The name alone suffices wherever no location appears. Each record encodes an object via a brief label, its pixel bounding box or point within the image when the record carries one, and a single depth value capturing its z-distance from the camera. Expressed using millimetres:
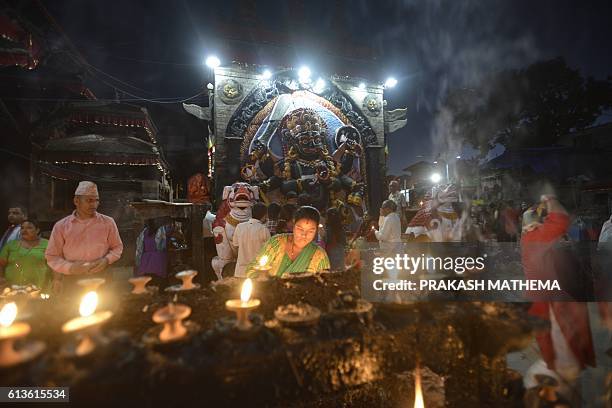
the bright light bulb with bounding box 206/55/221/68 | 9961
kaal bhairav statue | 10398
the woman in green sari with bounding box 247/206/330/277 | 3219
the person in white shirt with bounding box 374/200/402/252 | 5578
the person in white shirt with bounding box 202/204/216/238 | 6761
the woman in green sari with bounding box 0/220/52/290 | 4016
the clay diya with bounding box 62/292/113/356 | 1188
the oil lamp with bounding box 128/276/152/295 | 1963
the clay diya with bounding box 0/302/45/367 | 1031
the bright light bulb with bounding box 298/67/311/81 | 11195
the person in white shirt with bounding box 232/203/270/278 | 4418
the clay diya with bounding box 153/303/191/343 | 1316
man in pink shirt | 3252
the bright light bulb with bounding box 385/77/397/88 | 12633
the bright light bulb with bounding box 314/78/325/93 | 11484
